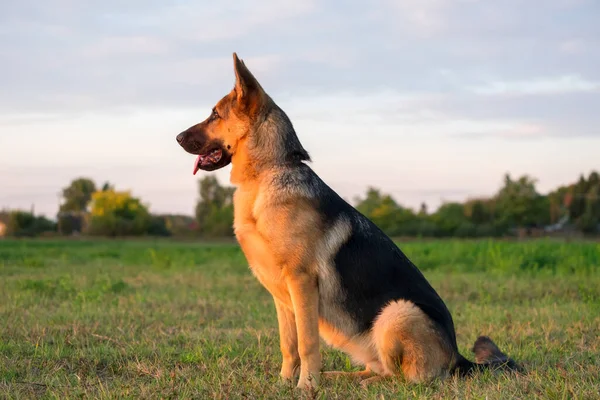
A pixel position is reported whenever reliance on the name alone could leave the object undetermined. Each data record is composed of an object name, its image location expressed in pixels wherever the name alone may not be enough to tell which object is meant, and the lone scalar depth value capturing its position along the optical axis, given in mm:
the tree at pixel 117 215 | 51188
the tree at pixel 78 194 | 64894
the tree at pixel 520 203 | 47844
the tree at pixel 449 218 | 45409
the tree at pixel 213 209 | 49750
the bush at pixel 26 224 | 46159
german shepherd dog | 4684
